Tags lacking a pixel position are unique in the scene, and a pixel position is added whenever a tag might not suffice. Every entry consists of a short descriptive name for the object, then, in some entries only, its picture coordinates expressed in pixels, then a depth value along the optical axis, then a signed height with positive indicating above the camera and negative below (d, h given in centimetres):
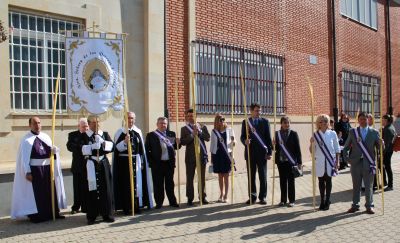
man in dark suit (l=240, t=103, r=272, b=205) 991 -58
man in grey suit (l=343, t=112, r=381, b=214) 882 -69
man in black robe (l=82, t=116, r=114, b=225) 827 -87
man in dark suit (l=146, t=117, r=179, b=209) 953 -71
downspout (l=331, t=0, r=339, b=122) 1931 +218
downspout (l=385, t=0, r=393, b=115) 2405 +281
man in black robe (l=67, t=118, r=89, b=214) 841 -58
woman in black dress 1006 -62
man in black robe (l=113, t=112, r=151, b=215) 904 -89
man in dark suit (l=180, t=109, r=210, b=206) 984 -57
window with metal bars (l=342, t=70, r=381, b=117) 2039 +104
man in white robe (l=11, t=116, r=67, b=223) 851 -93
